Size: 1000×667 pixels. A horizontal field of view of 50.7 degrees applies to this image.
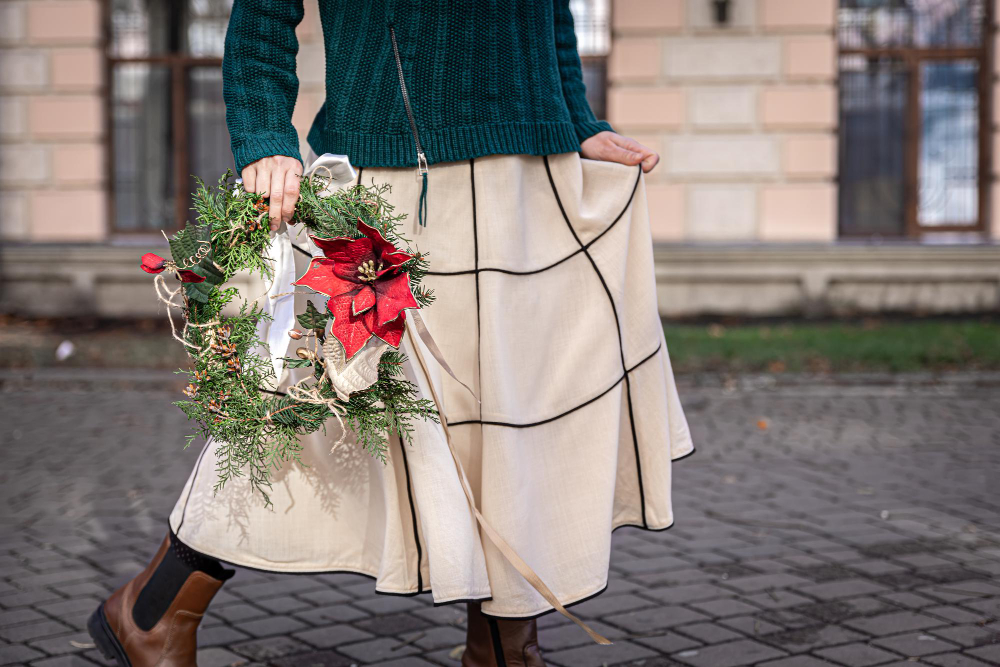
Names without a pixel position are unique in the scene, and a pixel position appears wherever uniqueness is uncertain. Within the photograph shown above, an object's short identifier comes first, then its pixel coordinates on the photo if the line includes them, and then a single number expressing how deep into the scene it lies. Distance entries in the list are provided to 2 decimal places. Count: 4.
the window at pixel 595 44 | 10.86
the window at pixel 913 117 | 11.05
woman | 1.98
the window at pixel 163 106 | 11.35
